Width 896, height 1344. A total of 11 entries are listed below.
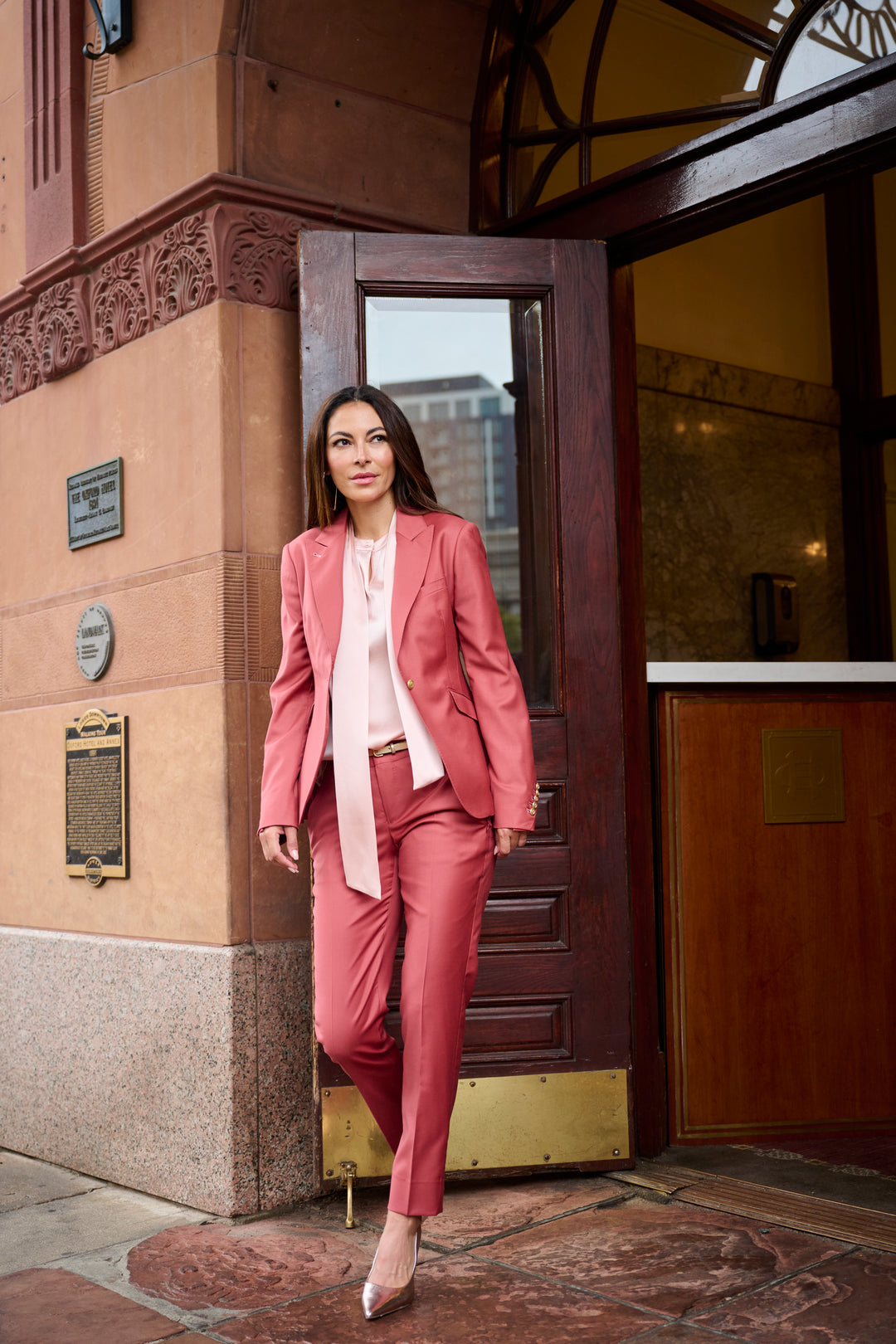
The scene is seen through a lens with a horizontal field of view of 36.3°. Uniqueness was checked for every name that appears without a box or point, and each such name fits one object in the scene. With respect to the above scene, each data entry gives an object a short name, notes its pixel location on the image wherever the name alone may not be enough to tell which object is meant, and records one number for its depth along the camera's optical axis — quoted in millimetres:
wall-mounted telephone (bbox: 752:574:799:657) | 6574
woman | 3129
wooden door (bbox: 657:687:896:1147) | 4402
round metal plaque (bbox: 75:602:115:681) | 4535
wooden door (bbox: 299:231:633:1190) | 3906
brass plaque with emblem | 4574
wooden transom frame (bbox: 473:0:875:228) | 4301
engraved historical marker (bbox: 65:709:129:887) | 4449
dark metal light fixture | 4500
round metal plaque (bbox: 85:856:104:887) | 4543
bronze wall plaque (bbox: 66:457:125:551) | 4516
